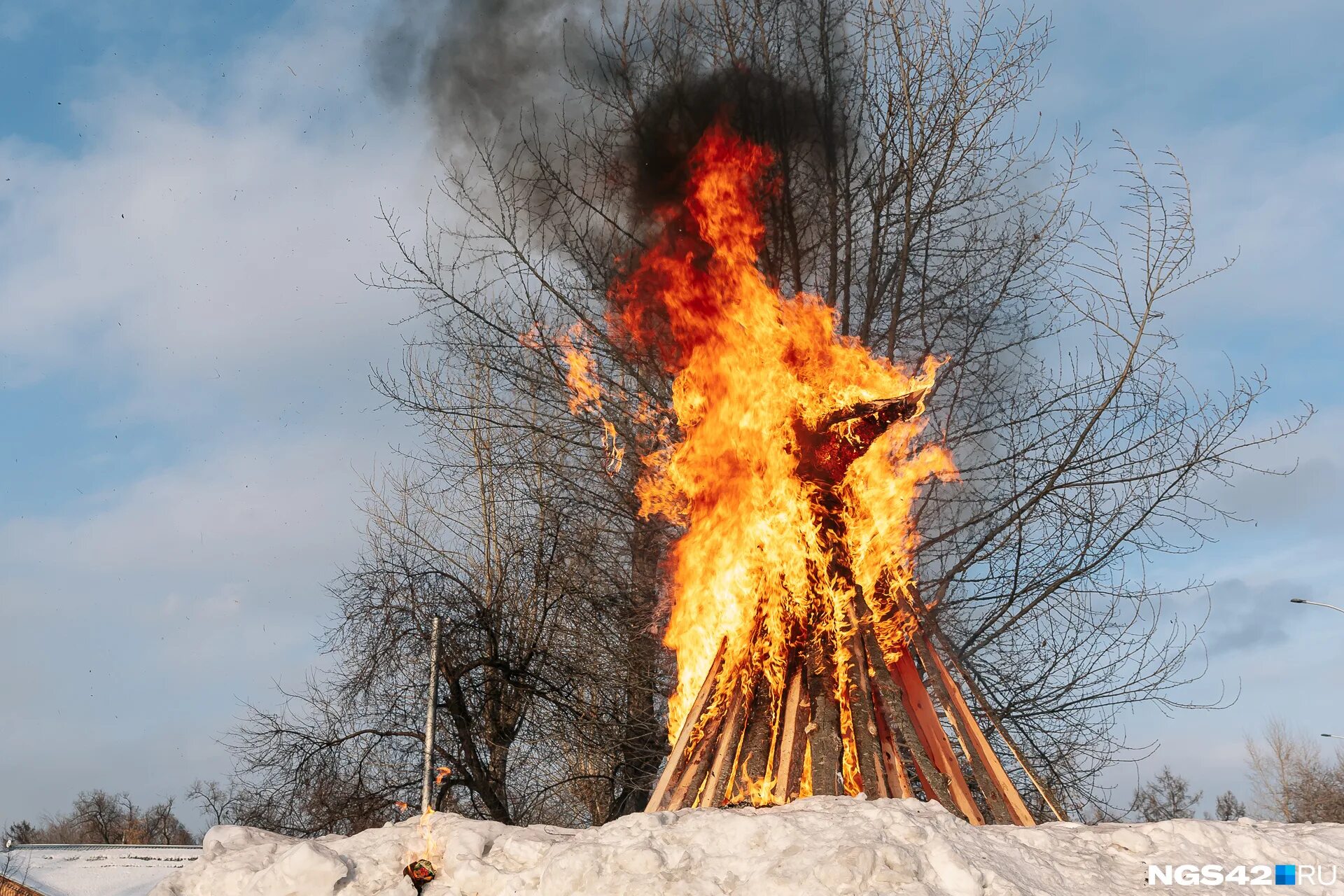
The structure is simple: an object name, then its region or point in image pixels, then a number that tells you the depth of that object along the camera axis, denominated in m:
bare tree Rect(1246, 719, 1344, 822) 29.69
